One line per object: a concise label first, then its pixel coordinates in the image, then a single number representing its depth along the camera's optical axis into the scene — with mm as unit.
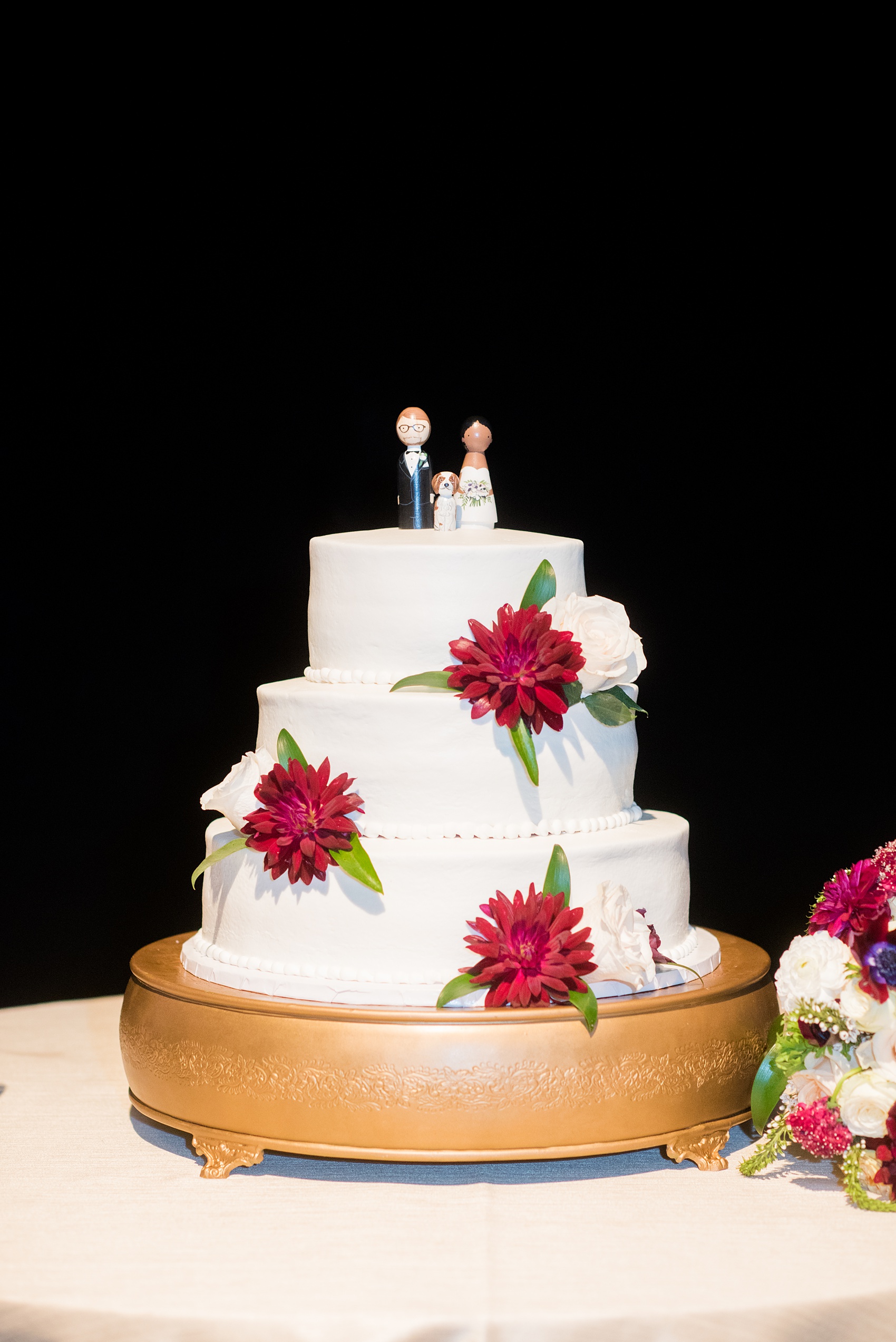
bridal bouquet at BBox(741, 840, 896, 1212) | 3113
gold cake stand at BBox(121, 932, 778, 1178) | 3141
